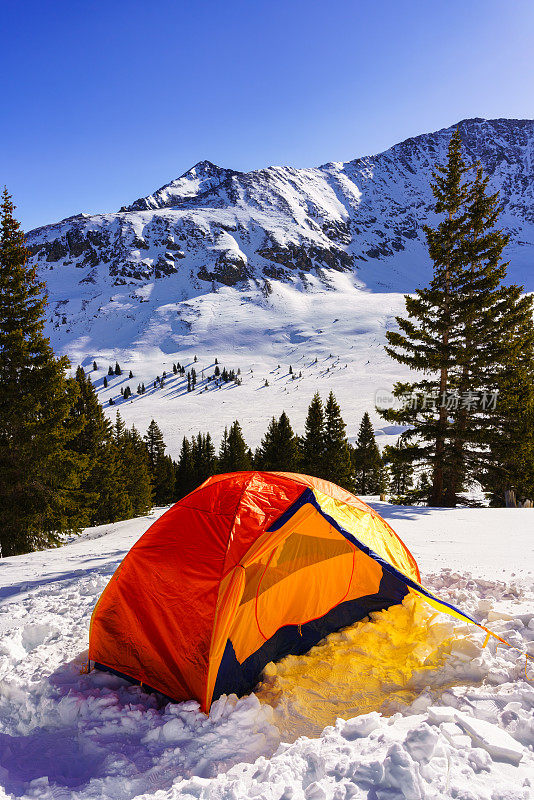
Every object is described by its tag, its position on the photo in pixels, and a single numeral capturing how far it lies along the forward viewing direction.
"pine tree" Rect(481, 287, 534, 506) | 13.87
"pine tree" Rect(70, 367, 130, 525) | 22.86
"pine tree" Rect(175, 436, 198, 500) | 42.62
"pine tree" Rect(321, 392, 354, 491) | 31.28
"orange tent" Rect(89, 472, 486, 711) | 3.75
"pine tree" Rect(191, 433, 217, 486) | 42.88
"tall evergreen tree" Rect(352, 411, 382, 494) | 45.16
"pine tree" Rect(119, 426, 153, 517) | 31.84
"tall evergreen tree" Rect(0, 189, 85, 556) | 11.44
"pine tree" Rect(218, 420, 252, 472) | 37.94
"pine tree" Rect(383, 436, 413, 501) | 14.38
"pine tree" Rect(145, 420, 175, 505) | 43.69
